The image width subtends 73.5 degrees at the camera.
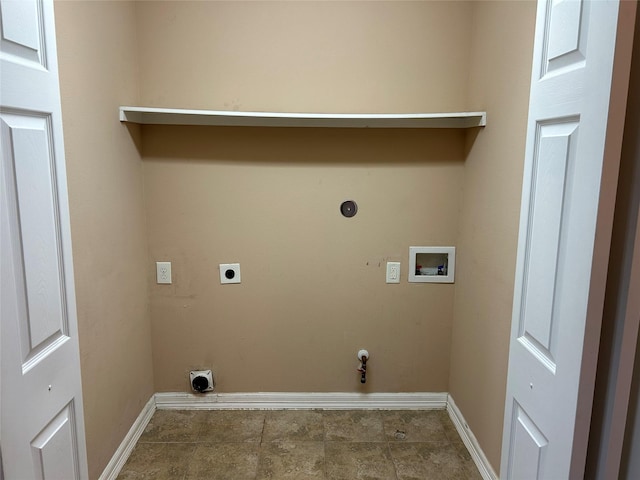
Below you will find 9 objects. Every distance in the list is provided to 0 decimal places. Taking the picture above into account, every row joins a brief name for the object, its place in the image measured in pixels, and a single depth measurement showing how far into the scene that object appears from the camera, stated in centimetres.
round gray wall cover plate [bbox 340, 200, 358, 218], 232
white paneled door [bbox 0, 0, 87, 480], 99
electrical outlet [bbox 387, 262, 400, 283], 237
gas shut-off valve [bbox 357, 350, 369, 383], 242
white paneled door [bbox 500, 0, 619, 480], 87
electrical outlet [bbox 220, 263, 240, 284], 235
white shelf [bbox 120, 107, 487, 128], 201
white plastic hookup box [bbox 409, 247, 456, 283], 236
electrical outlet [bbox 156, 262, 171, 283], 233
